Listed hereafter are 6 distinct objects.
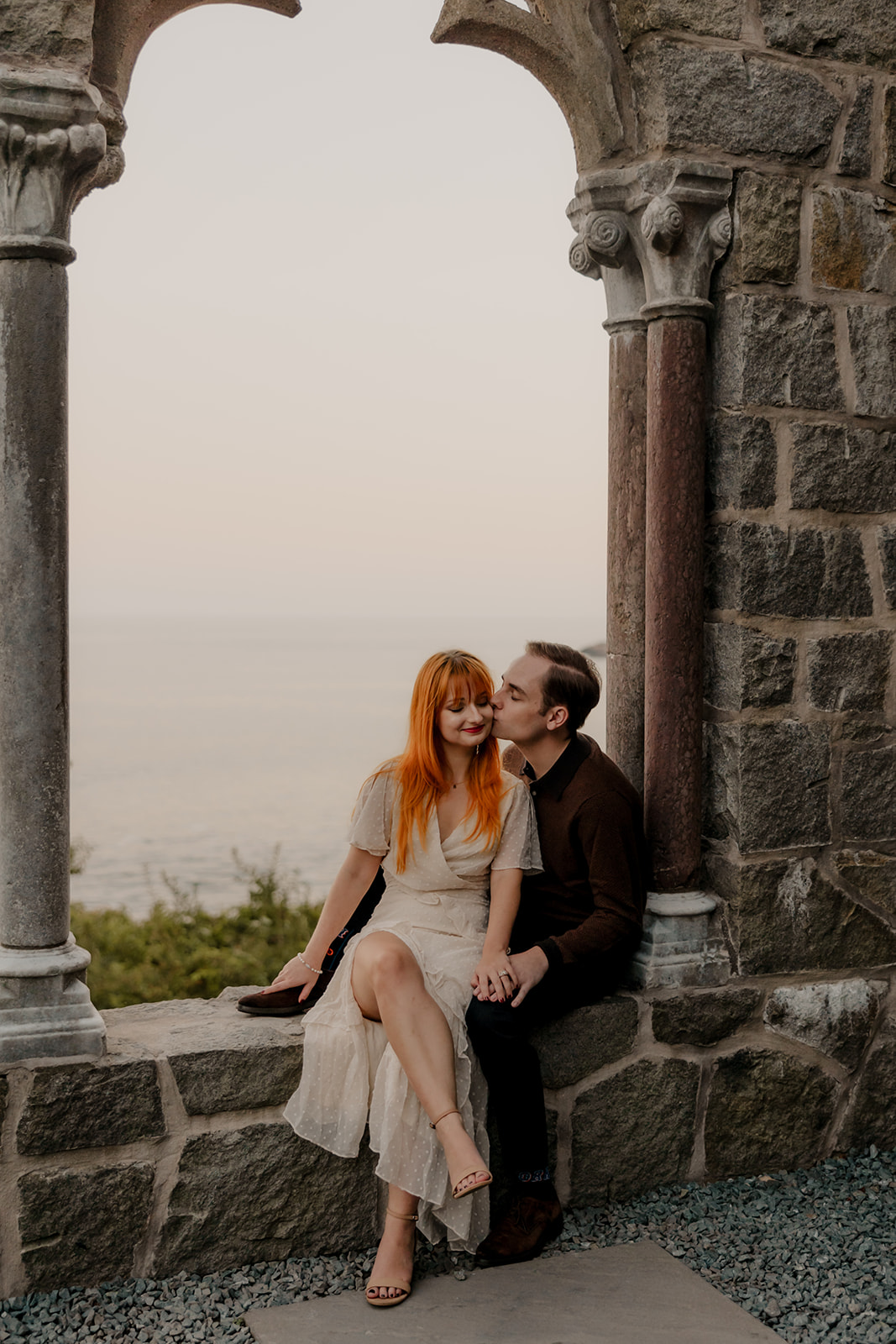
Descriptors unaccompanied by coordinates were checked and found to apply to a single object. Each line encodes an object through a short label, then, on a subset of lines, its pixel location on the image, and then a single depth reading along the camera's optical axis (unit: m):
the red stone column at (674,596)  2.67
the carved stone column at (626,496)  2.86
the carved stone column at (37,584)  2.22
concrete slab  2.12
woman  2.24
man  2.40
